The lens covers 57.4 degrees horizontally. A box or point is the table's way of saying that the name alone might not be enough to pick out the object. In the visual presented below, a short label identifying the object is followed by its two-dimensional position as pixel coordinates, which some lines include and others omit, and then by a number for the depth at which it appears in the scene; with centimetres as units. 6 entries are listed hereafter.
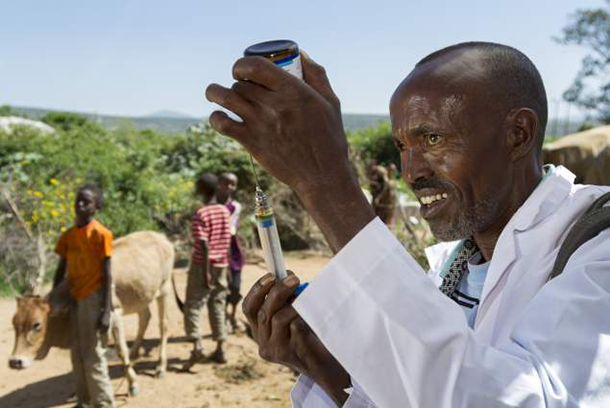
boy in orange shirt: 473
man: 84
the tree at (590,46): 2606
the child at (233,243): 656
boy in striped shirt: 589
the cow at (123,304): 458
